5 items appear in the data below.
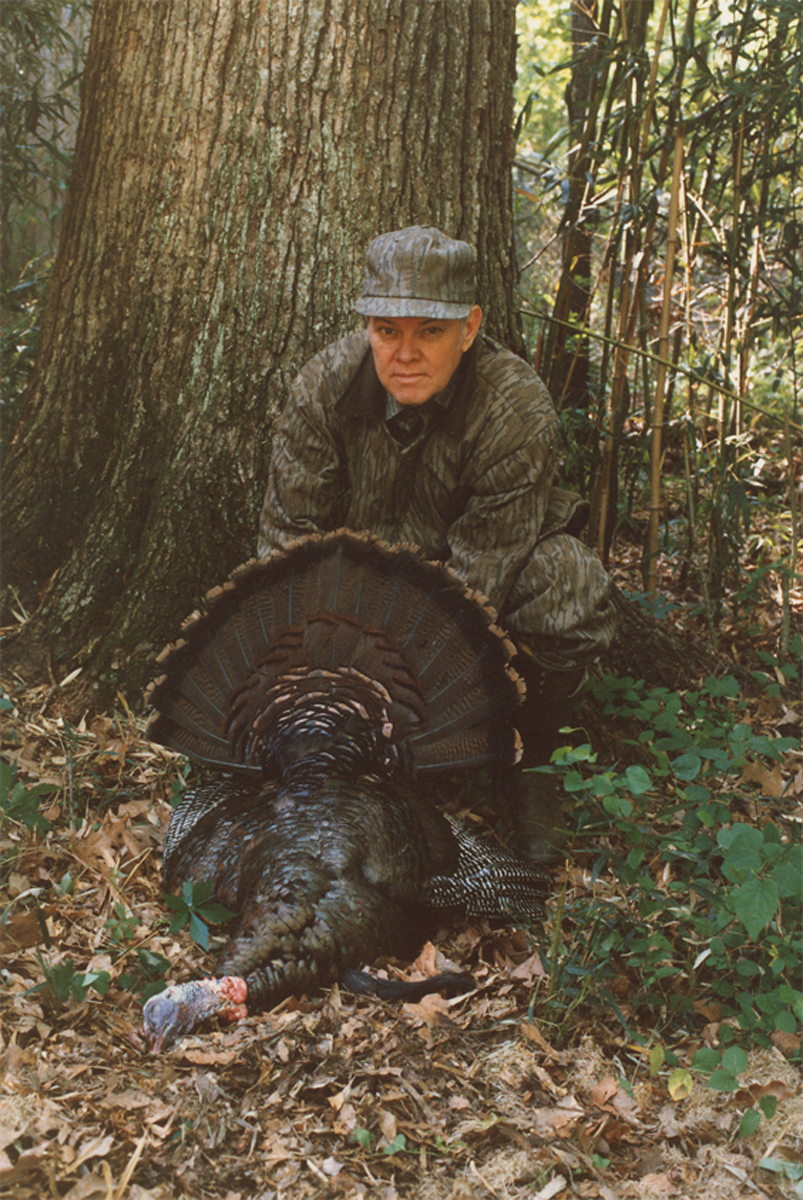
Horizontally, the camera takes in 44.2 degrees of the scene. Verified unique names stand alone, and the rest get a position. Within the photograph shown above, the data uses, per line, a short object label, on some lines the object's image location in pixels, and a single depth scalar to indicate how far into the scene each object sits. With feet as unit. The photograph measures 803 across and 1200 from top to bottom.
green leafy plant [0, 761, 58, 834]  8.73
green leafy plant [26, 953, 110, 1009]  7.29
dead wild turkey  9.00
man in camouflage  9.80
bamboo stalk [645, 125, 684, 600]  13.07
